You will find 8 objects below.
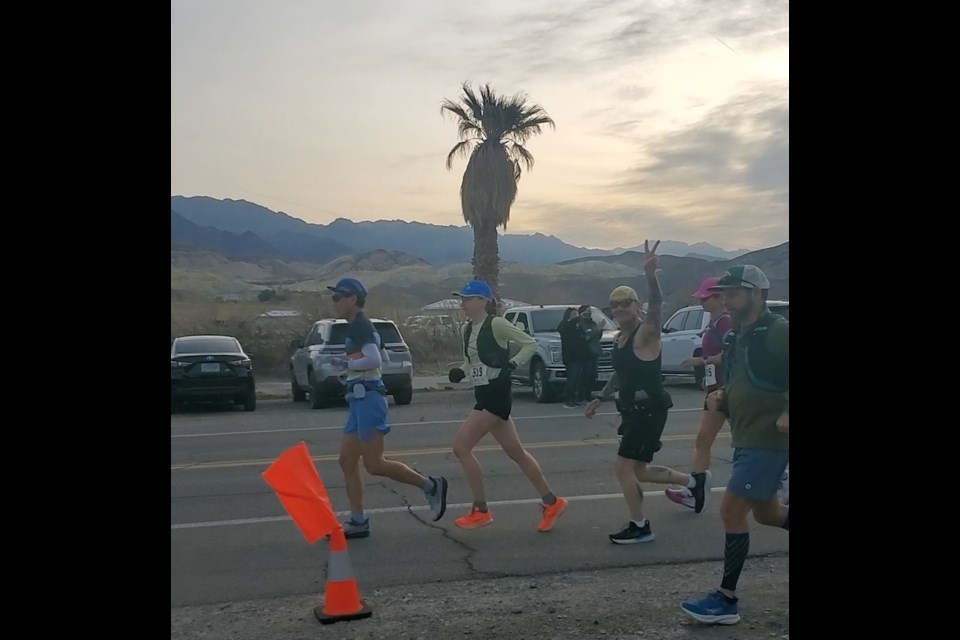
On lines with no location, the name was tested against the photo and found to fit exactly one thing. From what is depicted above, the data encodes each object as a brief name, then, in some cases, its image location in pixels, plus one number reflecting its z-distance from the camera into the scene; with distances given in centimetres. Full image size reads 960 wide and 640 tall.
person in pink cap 771
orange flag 526
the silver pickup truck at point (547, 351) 1616
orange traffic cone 519
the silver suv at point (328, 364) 1559
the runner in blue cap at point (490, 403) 714
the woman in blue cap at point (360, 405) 685
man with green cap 475
